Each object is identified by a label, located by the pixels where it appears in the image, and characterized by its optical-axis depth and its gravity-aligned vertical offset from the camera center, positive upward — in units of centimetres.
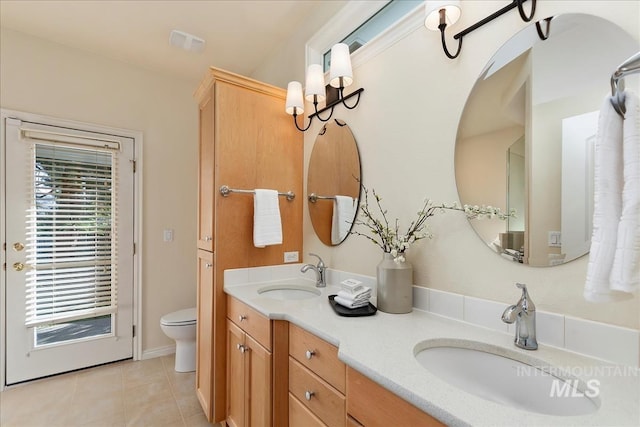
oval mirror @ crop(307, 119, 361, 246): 171 +18
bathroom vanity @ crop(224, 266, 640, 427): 62 -41
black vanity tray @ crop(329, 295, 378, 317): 119 -39
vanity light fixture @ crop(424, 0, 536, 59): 111 +74
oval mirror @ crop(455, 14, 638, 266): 86 +26
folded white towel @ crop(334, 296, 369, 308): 125 -38
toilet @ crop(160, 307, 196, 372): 238 -97
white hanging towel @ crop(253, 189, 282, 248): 179 -4
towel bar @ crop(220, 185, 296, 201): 176 +12
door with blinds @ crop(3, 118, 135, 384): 225 -30
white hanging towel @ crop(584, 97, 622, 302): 61 +2
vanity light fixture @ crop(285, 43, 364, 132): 153 +69
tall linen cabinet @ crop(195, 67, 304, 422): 176 +17
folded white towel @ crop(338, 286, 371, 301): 126 -35
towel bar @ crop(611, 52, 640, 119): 61 +27
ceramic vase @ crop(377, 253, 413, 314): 124 -31
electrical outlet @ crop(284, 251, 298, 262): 202 -30
